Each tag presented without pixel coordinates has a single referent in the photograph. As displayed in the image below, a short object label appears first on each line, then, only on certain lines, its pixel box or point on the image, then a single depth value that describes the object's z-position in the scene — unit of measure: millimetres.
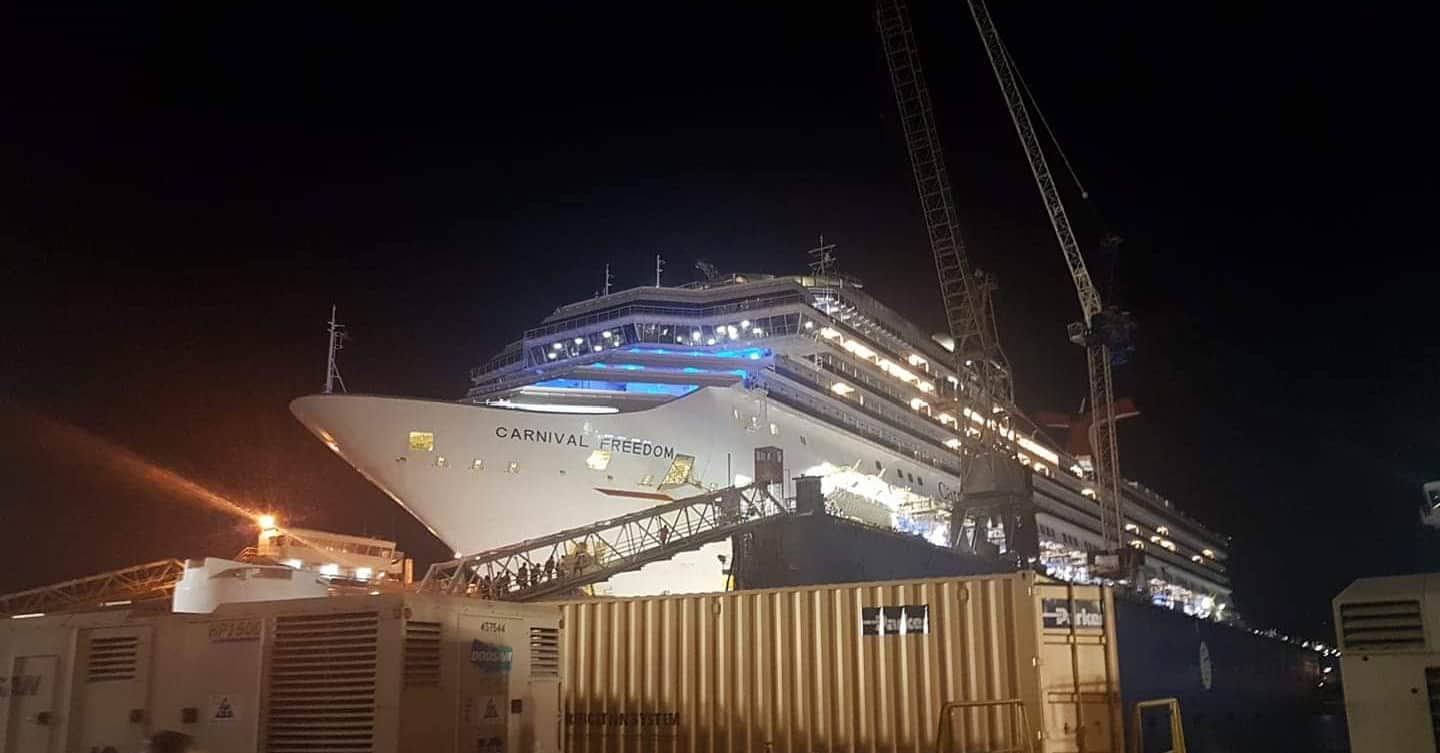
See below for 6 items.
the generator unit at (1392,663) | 6637
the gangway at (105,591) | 34781
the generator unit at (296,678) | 8641
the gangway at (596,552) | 29844
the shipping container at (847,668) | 10164
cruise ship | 34688
